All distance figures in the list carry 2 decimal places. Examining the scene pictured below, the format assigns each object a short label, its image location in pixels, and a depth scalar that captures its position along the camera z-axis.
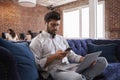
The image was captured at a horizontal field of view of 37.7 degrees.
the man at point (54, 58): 1.71
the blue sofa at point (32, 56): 1.21
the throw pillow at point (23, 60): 1.49
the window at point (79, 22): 7.73
